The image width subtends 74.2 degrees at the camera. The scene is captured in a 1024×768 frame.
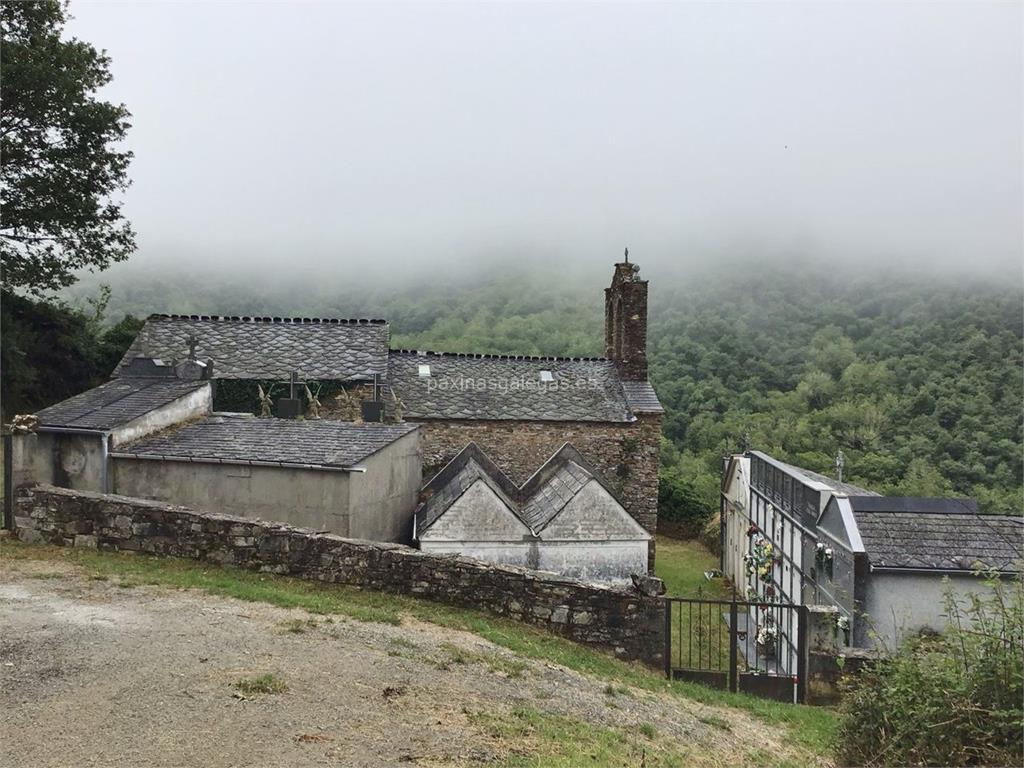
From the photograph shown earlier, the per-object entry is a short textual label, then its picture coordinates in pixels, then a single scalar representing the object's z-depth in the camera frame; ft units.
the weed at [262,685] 19.59
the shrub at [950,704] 14.88
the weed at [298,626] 25.18
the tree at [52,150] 63.02
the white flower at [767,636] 45.67
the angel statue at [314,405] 62.95
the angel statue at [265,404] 61.41
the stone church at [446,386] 64.80
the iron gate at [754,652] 31.60
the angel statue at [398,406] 64.69
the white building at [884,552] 36.63
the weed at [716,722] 24.74
